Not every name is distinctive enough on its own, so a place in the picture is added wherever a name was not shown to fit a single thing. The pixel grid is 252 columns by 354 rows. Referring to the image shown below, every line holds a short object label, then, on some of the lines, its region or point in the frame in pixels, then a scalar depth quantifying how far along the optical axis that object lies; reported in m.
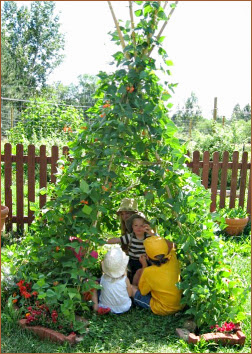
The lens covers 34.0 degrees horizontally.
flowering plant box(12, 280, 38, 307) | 3.67
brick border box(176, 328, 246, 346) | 3.29
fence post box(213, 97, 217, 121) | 17.00
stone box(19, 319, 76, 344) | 3.30
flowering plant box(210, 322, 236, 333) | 3.41
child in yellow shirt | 3.80
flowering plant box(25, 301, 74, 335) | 3.44
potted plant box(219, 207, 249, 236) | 6.45
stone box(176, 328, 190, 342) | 3.39
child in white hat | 3.81
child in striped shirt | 4.41
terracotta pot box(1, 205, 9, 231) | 5.93
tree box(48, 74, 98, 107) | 30.61
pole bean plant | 3.45
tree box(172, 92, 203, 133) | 27.62
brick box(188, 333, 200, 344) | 3.27
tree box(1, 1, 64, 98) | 31.73
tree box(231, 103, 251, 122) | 29.71
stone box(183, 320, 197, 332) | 3.53
